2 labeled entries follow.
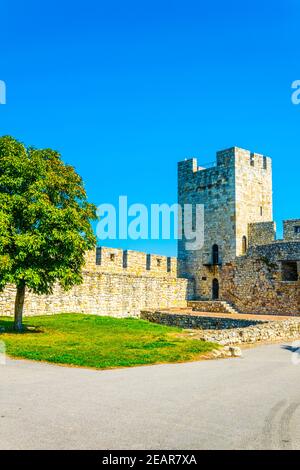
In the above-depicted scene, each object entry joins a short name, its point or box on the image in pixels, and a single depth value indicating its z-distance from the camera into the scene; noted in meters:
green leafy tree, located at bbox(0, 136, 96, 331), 14.12
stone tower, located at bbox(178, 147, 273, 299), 32.44
